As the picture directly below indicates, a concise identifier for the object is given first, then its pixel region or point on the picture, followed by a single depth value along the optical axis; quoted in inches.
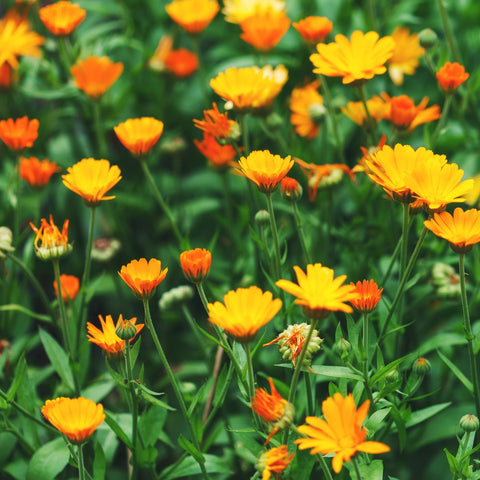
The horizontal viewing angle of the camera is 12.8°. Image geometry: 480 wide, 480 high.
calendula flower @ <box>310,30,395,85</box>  58.5
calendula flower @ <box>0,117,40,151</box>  61.5
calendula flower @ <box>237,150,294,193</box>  55.6
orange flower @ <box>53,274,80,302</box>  62.0
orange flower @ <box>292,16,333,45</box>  62.1
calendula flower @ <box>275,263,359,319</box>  52.1
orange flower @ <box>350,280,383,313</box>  55.1
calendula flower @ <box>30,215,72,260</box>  58.4
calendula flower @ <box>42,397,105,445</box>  53.1
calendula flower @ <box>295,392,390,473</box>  51.4
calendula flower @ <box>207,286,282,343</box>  52.7
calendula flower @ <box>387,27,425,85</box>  70.9
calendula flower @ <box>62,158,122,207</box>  57.9
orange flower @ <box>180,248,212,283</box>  55.1
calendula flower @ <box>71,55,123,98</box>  65.3
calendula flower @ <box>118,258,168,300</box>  54.7
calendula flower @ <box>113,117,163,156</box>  59.7
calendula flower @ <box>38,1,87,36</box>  65.4
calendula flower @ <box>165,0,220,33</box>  67.1
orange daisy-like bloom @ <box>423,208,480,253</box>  54.5
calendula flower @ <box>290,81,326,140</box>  64.9
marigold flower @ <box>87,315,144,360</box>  55.3
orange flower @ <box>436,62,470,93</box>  60.0
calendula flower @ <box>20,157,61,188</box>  63.7
